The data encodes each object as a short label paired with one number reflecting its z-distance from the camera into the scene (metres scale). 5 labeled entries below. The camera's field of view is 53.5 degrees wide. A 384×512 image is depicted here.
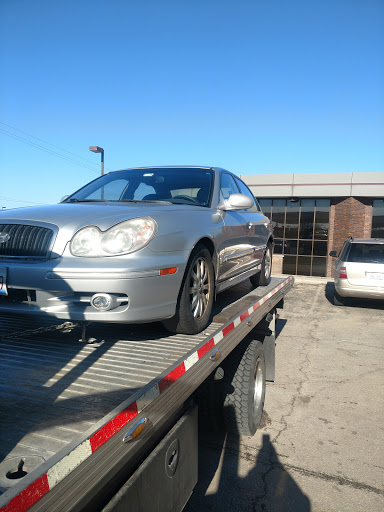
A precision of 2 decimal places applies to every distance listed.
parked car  8.69
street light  12.89
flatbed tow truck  1.21
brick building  17.80
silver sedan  2.23
